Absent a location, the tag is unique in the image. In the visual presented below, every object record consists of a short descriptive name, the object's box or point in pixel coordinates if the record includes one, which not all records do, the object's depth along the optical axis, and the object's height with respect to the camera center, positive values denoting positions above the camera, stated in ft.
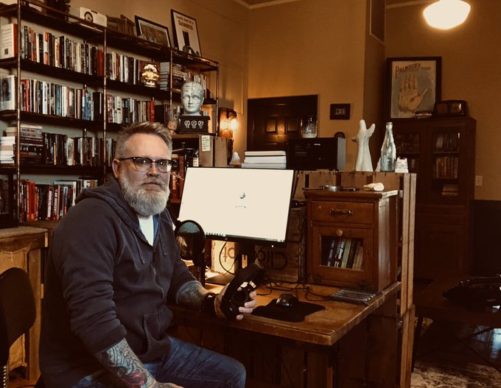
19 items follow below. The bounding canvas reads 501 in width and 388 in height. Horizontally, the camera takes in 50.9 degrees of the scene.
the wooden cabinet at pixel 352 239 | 6.97 -0.96
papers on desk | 6.42 -1.59
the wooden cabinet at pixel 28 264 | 9.85 -1.91
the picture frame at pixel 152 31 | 16.28 +4.27
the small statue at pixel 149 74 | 15.48 +2.69
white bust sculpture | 11.04 +1.44
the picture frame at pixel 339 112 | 19.96 +2.18
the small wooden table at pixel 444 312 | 9.55 -2.68
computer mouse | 6.14 -1.56
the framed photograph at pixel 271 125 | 21.59 +1.75
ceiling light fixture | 12.78 +3.90
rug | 10.27 -4.16
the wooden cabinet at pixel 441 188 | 19.06 -0.63
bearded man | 4.66 -1.23
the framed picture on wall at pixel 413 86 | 20.48 +3.29
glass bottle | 8.40 +0.25
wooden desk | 7.61 -2.93
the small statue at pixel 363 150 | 8.44 +0.31
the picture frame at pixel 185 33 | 17.79 +4.62
